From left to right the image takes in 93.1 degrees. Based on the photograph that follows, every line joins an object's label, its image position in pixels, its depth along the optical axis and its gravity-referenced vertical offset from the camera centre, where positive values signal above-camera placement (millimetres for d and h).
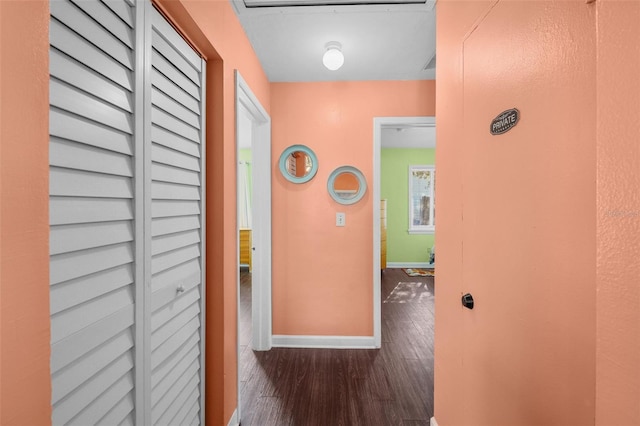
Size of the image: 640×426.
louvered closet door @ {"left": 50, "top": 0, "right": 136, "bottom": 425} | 690 +4
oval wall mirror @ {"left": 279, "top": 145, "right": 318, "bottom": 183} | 2703 +445
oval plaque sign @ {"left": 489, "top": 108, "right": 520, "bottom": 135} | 955 +304
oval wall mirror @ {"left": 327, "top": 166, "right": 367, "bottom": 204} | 2693 +253
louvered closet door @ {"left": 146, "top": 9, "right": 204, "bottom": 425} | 1085 -50
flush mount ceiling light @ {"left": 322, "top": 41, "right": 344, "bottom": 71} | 2004 +1045
